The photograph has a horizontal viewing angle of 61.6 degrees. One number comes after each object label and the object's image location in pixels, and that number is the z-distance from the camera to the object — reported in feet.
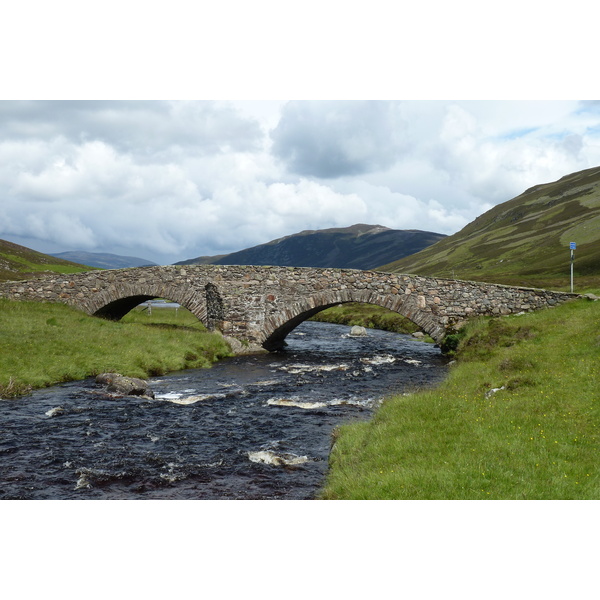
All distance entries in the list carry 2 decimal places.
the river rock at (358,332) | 142.72
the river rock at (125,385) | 62.34
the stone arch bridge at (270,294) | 95.81
